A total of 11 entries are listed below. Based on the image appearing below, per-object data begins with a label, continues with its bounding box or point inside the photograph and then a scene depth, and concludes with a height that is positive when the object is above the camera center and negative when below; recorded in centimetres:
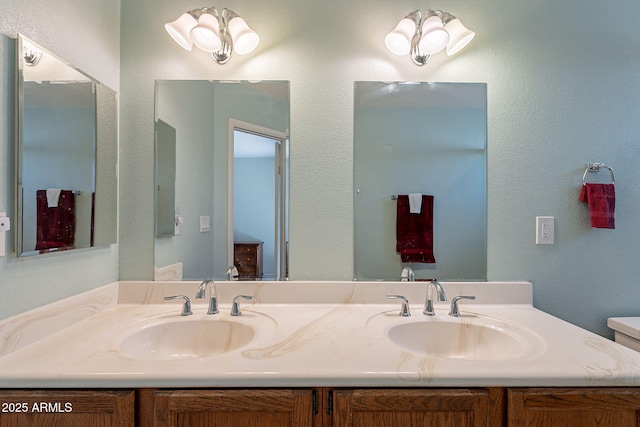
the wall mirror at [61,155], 96 +21
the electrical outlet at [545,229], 142 -5
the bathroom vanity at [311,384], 82 -43
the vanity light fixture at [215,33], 132 +77
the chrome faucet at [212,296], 127 -31
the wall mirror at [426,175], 144 +19
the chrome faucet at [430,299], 127 -33
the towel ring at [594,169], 142 +22
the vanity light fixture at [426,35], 133 +76
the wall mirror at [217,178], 143 +17
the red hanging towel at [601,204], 136 +6
